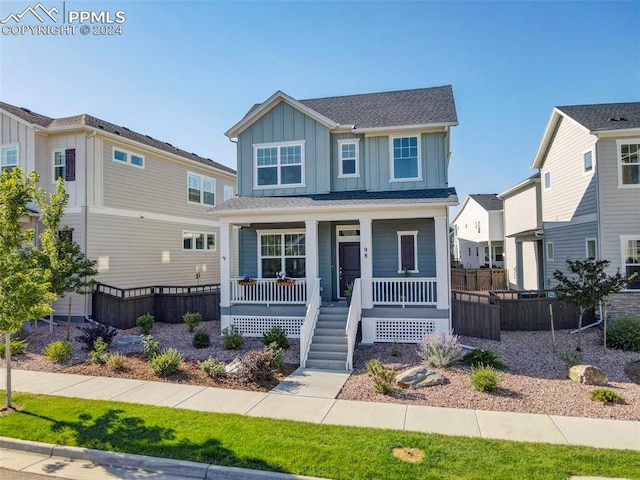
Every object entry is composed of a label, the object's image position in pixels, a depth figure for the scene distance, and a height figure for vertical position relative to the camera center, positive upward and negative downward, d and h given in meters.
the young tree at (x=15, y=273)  6.97 -0.24
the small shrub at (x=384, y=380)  7.89 -2.65
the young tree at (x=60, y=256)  11.25 +0.12
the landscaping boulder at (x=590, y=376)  8.15 -2.68
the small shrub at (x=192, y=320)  13.62 -2.24
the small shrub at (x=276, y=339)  11.32 -2.47
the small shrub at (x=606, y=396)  7.20 -2.75
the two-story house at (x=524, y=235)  20.48 +1.00
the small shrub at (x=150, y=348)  10.28 -2.46
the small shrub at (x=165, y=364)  9.13 -2.57
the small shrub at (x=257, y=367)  8.73 -2.58
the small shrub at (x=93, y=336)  11.20 -2.29
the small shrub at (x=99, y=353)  9.98 -2.52
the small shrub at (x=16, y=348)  10.46 -2.46
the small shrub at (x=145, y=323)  13.10 -2.26
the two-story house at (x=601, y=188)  13.44 +2.43
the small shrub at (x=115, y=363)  9.54 -2.61
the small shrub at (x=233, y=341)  11.31 -2.51
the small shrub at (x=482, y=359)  9.31 -2.65
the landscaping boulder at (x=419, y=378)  8.32 -2.76
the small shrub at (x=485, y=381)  7.74 -2.61
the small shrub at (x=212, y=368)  8.93 -2.62
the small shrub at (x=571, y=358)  9.21 -2.66
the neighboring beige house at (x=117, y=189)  14.70 +3.04
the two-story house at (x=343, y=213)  11.79 +1.37
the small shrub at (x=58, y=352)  10.28 -2.50
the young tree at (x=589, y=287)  10.41 -0.97
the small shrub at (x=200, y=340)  11.53 -2.52
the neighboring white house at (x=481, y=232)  30.20 +1.86
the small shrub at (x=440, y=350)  9.37 -2.43
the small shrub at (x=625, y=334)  10.70 -2.37
